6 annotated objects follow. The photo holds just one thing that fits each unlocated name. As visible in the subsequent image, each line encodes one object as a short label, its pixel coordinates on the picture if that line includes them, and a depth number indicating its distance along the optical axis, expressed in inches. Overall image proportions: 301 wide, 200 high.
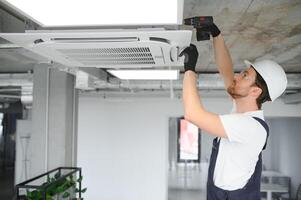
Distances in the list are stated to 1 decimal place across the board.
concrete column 139.5
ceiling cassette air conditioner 42.4
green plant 101.5
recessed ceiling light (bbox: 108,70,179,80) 93.9
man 51.0
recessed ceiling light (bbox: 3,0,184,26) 33.7
